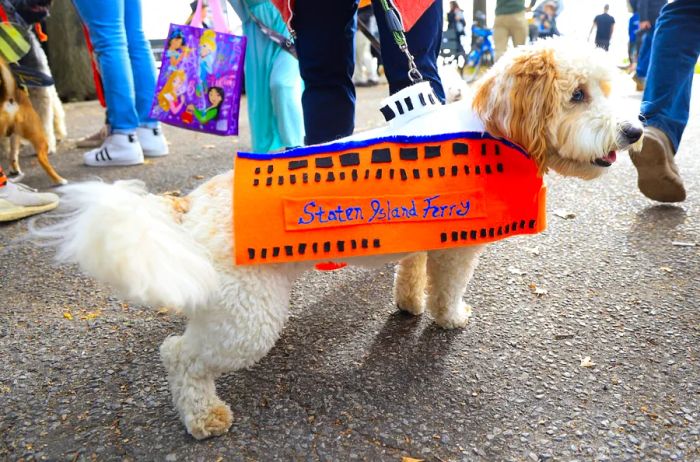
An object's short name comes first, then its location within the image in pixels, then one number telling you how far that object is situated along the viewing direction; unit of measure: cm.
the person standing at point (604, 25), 1320
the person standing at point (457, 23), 1230
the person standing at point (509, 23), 903
